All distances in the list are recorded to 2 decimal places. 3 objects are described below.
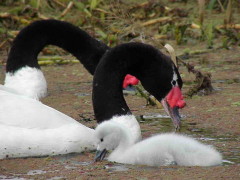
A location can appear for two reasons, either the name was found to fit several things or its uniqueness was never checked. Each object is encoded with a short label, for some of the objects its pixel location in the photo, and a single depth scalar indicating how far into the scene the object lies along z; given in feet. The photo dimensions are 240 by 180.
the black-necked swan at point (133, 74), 36.24
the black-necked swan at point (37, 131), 34.58
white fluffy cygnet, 31.76
